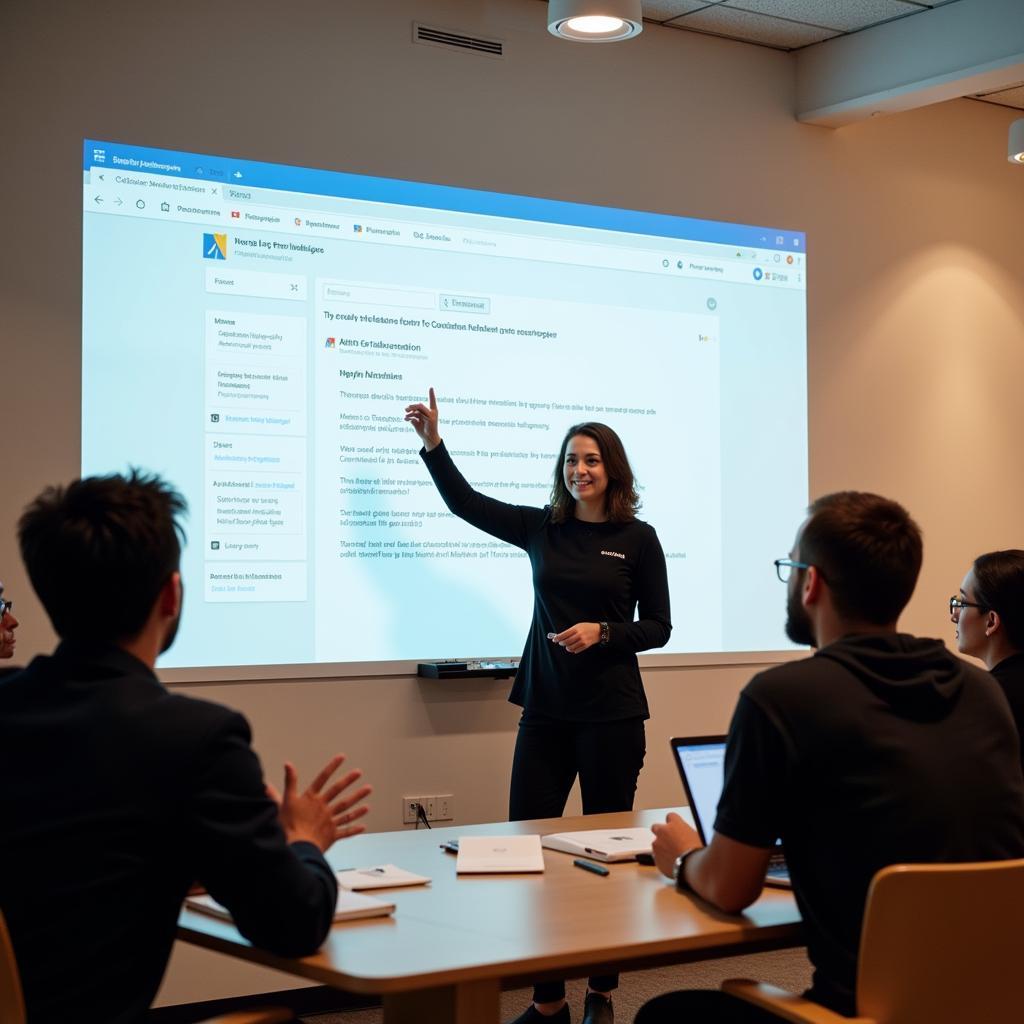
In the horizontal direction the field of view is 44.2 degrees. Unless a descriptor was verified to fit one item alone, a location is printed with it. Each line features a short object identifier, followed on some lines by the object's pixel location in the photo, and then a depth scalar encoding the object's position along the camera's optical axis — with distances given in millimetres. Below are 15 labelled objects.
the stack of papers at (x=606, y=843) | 2446
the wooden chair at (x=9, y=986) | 1511
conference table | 1739
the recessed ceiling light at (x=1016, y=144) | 5223
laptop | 2312
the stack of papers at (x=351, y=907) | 1956
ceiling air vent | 4328
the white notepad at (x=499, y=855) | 2324
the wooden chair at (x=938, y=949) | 1751
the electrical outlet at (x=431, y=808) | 4188
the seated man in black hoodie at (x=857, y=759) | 1868
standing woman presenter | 3725
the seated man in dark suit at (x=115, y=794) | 1521
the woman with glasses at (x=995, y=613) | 2684
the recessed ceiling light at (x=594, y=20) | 3576
